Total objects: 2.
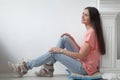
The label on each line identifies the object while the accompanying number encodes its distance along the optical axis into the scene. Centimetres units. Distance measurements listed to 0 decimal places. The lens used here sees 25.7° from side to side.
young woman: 259
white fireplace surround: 286
